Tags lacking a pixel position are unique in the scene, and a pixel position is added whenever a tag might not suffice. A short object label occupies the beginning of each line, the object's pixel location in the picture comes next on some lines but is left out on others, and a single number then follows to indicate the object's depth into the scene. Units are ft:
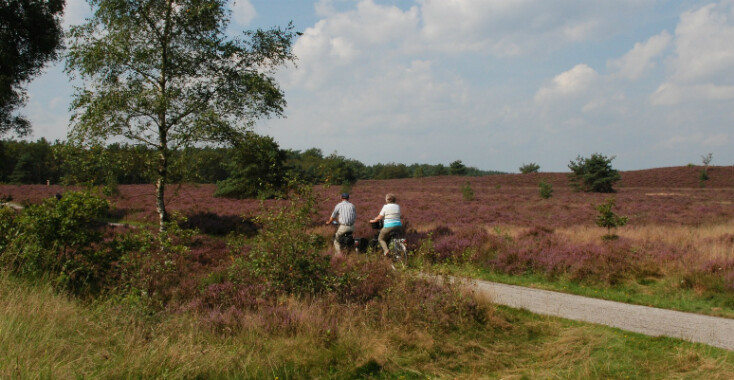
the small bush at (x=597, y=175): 139.23
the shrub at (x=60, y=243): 23.07
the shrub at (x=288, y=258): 23.09
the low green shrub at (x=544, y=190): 116.37
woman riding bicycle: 37.32
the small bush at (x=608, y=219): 48.39
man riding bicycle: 37.52
